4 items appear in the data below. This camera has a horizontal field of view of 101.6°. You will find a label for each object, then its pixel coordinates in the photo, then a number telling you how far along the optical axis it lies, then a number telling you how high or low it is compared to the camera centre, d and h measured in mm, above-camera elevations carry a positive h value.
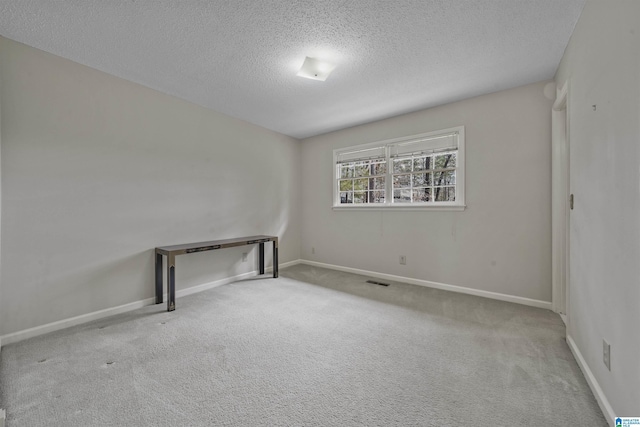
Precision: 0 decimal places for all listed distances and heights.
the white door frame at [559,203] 2607 +110
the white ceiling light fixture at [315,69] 2456 +1396
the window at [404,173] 3533 +634
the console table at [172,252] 2883 -435
